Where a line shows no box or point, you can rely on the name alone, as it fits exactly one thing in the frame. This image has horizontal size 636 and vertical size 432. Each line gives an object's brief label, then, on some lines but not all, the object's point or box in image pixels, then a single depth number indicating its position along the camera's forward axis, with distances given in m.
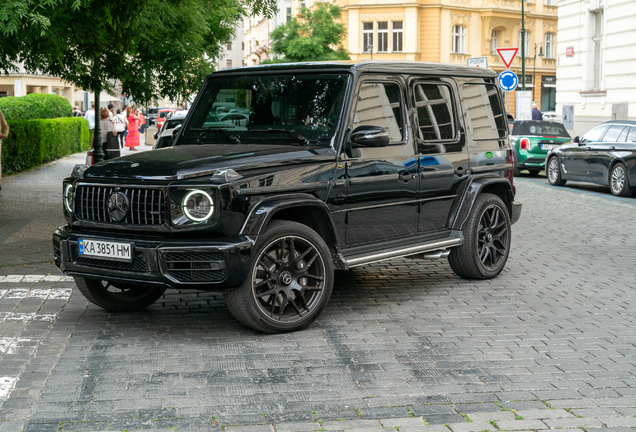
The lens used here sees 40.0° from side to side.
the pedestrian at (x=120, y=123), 29.00
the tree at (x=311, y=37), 55.47
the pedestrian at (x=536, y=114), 31.86
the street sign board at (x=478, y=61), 25.53
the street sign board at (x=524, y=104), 27.09
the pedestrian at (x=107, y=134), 22.41
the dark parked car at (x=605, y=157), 17.70
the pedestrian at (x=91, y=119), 30.11
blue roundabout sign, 24.83
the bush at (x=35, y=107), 24.34
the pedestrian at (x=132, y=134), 33.64
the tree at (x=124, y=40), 8.70
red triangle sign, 24.84
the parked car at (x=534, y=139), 22.23
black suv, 5.87
